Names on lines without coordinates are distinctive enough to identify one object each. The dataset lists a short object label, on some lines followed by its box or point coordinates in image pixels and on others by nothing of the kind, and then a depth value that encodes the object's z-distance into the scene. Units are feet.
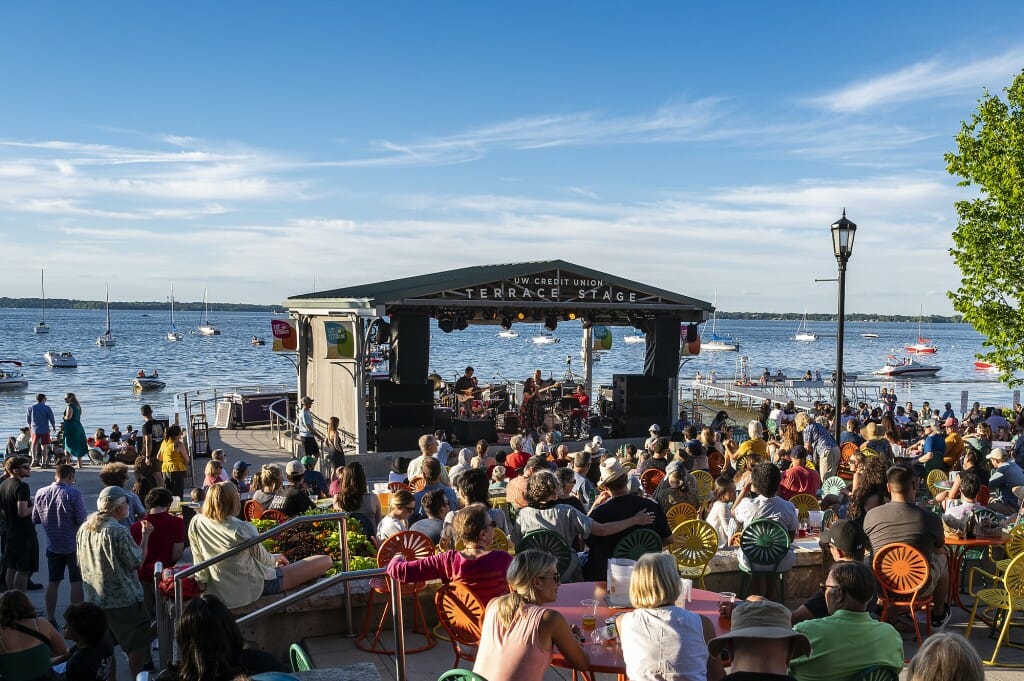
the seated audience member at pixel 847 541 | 16.07
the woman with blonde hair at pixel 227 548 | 16.74
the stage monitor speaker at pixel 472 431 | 56.65
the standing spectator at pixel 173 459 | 36.35
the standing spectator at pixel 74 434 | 50.33
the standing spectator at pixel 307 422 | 52.73
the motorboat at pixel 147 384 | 163.43
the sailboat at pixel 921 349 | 295.89
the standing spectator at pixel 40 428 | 50.16
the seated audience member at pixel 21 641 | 14.12
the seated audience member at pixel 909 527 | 18.02
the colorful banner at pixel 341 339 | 51.42
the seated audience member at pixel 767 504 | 20.72
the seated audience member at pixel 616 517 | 18.12
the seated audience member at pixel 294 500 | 22.49
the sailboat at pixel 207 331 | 433.89
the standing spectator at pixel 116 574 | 17.40
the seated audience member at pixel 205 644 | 10.36
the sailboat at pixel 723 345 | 307.37
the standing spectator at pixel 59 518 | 21.39
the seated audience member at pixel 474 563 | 14.46
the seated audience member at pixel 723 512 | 22.39
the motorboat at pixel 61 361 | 228.02
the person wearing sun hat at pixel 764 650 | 10.21
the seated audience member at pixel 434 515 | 19.39
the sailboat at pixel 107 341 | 304.91
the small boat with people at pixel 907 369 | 195.57
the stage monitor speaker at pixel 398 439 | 52.54
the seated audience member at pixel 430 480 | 23.78
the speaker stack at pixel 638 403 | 61.05
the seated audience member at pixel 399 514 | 20.45
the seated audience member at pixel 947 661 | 8.79
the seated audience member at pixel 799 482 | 28.27
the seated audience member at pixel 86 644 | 14.56
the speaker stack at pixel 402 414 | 52.54
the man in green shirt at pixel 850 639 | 11.87
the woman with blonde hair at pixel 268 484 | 25.89
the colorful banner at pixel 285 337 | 59.31
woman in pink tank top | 11.30
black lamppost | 34.37
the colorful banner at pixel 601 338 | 72.33
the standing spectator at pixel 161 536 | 18.26
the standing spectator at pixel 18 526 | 22.33
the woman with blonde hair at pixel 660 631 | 11.04
